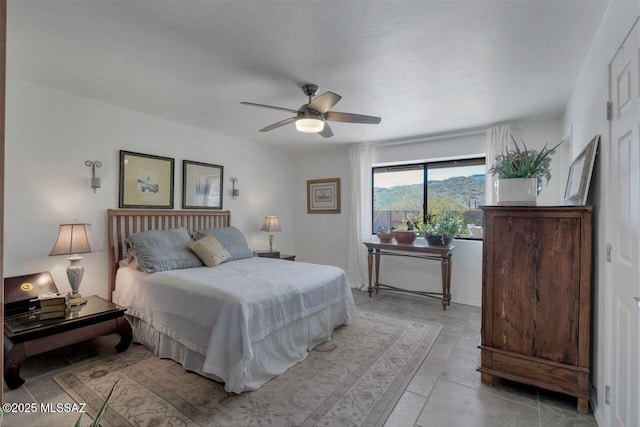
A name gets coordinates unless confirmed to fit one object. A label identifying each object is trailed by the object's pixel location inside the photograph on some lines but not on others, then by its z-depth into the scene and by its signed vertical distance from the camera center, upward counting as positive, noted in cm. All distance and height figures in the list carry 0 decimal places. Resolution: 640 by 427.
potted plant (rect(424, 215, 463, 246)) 399 -22
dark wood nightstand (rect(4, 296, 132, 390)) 213 -93
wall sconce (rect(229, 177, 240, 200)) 462 +35
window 430 +34
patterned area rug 188 -124
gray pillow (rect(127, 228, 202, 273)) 299 -40
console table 395 -59
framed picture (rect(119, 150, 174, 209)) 341 +36
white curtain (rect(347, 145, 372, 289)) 493 +13
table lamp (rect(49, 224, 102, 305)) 266 -32
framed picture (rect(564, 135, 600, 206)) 192 +30
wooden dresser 195 -55
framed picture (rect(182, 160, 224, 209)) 402 +37
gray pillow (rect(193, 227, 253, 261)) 370 -34
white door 133 -11
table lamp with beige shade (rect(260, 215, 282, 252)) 483 -19
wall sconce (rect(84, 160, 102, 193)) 311 +39
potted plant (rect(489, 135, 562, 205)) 223 +29
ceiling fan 250 +85
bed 214 -79
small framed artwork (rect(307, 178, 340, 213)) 534 +32
